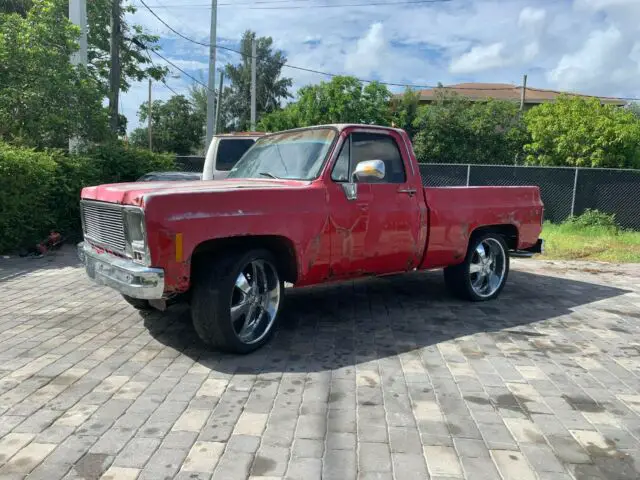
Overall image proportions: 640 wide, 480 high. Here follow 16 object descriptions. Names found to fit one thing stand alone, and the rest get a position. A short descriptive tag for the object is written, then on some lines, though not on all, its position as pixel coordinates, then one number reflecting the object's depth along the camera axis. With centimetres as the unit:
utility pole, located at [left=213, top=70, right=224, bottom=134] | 4119
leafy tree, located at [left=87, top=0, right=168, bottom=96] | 1989
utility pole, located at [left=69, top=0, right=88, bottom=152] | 1338
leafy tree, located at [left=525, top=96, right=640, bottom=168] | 1751
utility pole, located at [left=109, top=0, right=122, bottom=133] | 1717
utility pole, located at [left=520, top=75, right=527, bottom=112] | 4129
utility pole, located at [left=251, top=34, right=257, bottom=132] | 3119
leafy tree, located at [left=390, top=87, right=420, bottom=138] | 2989
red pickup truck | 393
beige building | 4778
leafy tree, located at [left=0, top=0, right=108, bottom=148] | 1122
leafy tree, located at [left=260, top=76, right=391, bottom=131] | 2314
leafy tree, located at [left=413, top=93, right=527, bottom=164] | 2384
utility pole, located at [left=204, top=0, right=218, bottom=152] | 2252
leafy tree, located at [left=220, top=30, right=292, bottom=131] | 5459
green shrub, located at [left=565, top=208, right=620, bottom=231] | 1375
